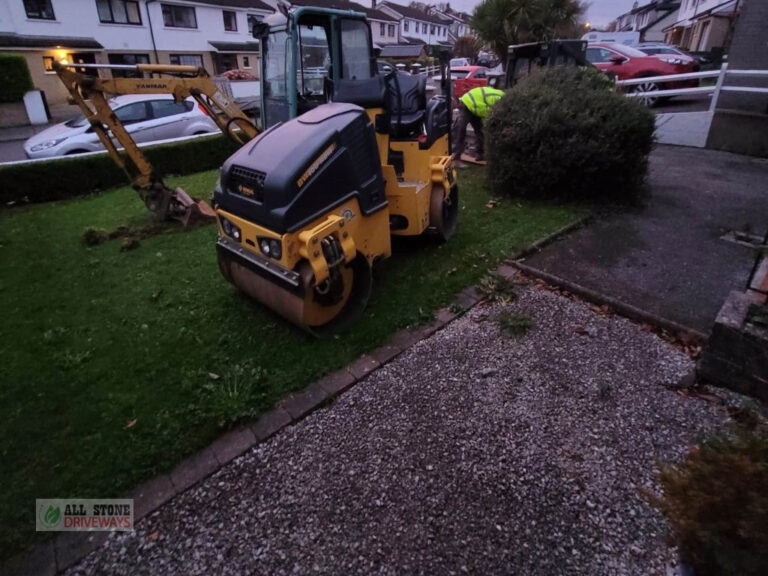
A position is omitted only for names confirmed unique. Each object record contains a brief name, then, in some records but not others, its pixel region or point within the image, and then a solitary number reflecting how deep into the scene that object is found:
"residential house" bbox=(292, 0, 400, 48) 41.91
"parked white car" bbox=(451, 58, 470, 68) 26.43
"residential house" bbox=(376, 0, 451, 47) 47.22
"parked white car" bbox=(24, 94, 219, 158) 9.63
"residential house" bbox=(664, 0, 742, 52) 29.09
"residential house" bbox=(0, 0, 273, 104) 20.12
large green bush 6.36
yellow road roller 3.30
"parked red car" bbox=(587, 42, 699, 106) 12.91
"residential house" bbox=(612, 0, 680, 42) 45.56
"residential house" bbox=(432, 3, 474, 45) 59.09
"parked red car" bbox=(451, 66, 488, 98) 17.06
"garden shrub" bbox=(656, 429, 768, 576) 1.37
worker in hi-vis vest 8.76
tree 21.69
